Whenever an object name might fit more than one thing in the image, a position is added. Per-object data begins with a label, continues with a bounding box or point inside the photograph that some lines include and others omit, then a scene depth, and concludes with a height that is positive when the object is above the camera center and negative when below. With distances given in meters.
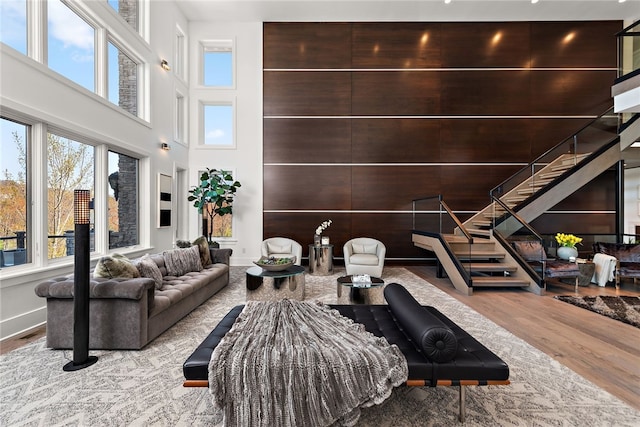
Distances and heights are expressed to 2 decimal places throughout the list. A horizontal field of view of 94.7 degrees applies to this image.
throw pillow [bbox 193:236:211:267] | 4.79 -0.66
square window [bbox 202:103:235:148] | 7.45 +2.21
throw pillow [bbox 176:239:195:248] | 4.94 -0.56
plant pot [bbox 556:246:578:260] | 5.28 -0.75
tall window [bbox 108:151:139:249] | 4.80 +0.17
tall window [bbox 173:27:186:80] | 6.91 +3.72
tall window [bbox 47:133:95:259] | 3.69 +0.35
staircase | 5.03 -0.17
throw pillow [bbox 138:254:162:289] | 3.35 -0.68
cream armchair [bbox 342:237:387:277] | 5.58 -0.96
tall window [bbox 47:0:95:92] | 3.65 +2.22
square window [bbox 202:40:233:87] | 7.39 +3.70
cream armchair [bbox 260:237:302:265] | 6.23 -0.81
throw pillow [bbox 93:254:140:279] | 2.88 -0.58
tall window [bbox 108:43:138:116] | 4.73 +2.22
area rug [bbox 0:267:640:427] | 1.85 -1.30
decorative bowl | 4.20 -0.77
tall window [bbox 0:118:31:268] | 3.17 +0.18
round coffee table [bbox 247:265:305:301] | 4.02 -1.03
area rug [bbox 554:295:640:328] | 3.63 -1.31
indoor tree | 6.52 +0.38
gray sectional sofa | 2.64 -0.93
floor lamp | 2.46 -0.66
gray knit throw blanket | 1.58 -0.93
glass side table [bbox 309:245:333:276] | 6.12 -1.01
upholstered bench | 1.69 -0.89
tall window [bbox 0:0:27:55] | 3.04 +1.99
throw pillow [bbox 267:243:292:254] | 6.32 -0.82
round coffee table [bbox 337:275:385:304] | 3.62 -1.03
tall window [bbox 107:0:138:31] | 5.01 +3.50
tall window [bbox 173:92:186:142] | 7.01 +2.24
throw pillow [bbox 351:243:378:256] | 6.25 -0.80
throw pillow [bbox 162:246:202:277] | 4.08 -0.73
